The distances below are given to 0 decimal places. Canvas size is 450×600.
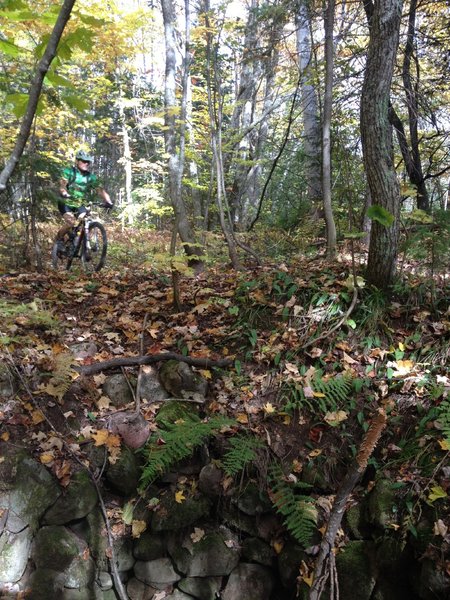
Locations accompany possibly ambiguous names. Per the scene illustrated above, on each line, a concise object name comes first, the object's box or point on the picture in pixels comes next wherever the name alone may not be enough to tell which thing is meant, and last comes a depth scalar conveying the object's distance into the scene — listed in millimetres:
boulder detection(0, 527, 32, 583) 3271
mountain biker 6617
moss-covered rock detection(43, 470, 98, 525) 3582
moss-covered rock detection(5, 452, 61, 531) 3424
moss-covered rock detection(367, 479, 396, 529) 3414
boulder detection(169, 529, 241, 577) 3787
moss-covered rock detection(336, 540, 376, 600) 3381
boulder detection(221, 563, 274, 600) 3762
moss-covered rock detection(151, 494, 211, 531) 3777
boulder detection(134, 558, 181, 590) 3785
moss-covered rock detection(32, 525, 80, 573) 3418
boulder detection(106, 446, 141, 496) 3816
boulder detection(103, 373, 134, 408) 4297
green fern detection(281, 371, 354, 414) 4051
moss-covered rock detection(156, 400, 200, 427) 4141
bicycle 6926
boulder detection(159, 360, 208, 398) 4449
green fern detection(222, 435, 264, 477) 3627
